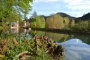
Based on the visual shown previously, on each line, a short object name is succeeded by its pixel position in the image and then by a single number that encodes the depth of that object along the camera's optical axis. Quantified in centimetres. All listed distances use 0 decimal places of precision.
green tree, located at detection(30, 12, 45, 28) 2939
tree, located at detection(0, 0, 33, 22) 1123
